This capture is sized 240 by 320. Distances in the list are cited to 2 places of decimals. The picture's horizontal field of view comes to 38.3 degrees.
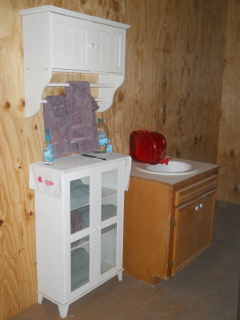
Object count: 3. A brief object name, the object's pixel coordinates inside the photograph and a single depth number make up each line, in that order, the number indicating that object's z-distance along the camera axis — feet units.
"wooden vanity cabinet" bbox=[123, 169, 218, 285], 7.63
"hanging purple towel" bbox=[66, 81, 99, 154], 6.84
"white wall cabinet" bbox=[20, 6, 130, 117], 5.98
